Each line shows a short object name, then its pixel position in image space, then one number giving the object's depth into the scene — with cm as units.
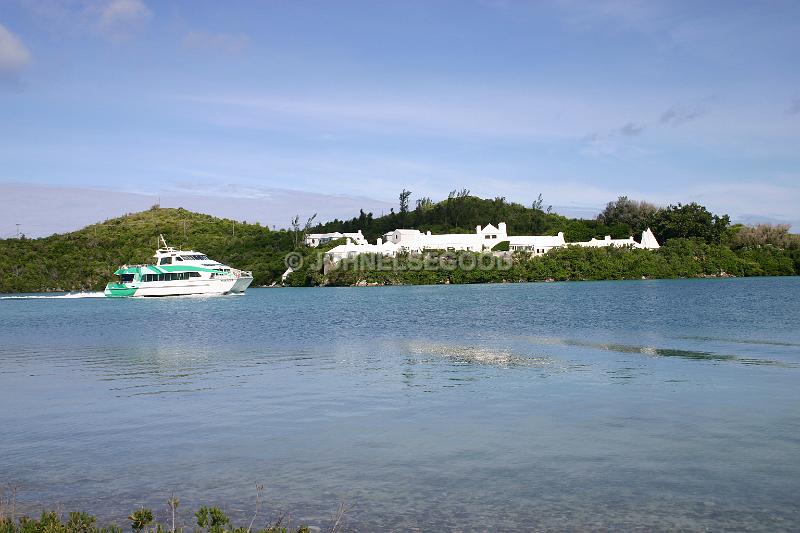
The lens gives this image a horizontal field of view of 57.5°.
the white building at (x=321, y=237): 14962
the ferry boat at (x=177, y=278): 9725
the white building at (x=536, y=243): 13088
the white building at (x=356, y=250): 12938
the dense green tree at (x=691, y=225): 13875
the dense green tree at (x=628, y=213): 15438
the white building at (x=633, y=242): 13125
